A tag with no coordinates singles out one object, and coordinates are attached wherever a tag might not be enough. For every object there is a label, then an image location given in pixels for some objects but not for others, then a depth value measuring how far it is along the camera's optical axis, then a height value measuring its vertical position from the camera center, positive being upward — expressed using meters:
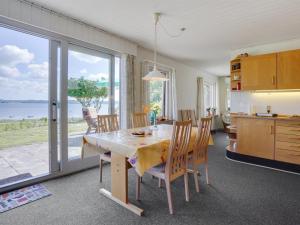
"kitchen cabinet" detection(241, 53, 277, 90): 3.86 +0.79
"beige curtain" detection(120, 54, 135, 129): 4.03 +0.44
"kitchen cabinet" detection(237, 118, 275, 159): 3.64 -0.55
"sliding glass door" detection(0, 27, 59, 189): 2.65 +0.04
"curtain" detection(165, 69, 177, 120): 5.56 +0.37
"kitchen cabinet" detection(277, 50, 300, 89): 3.59 +0.77
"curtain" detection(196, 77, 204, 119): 7.07 +0.43
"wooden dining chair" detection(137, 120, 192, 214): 2.11 -0.58
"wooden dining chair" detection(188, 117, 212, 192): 2.63 -0.50
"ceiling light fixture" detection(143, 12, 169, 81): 2.80 +0.50
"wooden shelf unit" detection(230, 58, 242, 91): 4.42 +0.83
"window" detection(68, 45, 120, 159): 3.38 +0.39
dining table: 1.98 -0.48
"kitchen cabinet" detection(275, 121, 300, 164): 3.36 -0.59
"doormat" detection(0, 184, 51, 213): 2.23 -1.11
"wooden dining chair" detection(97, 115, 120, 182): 3.04 -0.23
